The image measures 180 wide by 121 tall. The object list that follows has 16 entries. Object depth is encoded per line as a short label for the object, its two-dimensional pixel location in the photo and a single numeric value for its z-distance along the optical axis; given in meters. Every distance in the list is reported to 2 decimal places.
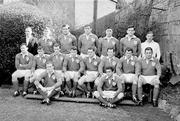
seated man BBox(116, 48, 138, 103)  6.96
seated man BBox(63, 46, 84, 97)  7.28
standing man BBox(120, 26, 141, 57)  7.50
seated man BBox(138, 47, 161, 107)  6.71
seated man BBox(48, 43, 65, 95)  7.51
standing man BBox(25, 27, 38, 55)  7.93
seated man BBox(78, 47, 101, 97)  7.18
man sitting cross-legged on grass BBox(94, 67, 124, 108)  6.47
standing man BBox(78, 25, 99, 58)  7.87
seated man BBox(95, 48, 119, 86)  7.16
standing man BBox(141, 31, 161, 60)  7.34
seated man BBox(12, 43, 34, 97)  7.46
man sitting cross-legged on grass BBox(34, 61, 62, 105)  6.70
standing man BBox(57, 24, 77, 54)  7.96
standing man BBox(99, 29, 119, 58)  7.73
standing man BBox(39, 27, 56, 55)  7.96
